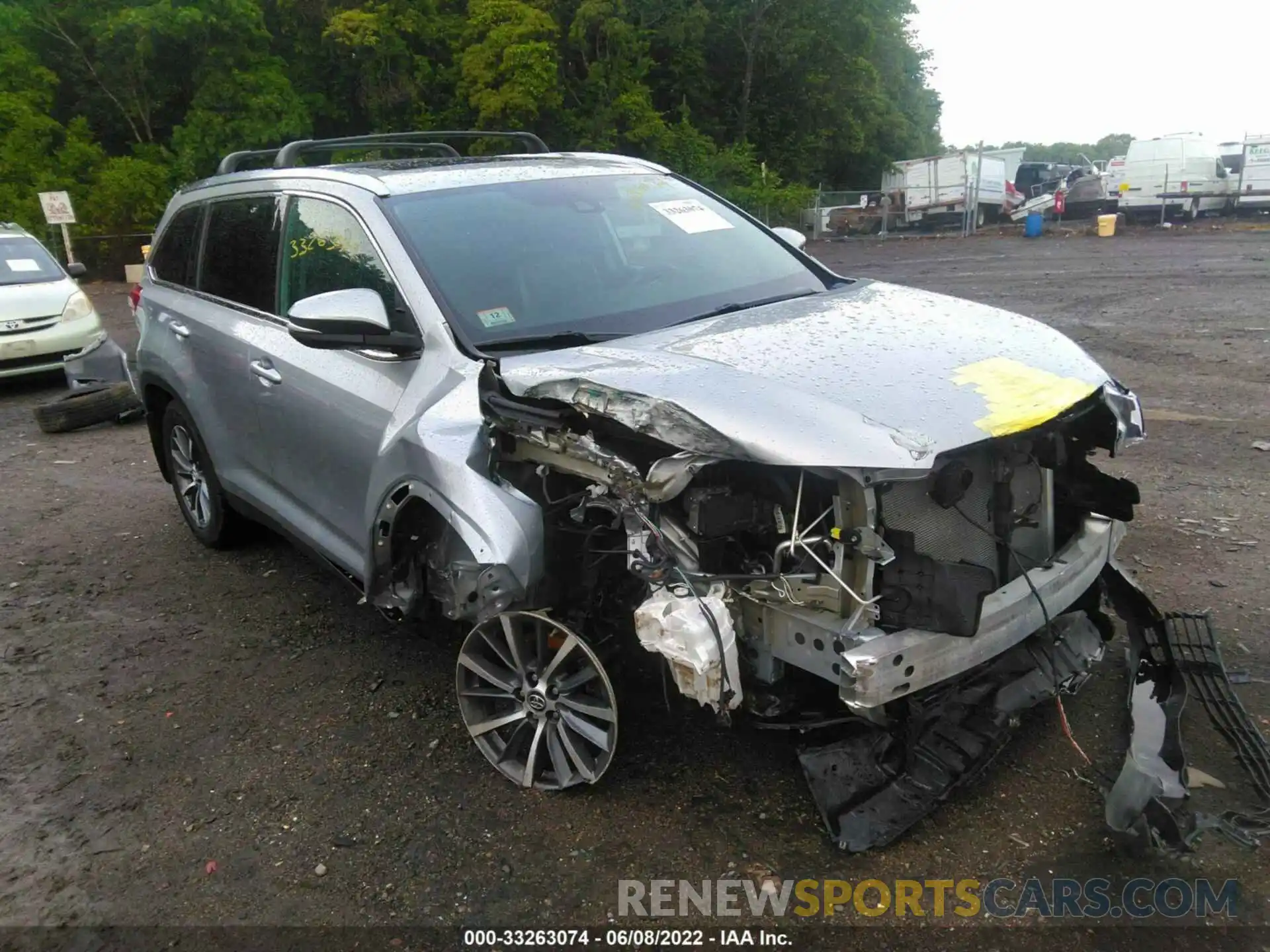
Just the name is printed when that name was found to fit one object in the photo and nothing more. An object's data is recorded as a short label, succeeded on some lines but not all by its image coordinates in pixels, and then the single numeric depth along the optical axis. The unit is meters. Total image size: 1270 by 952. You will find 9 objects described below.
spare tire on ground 8.52
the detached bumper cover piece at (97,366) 9.89
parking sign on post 19.72
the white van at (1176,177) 24.17
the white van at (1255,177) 23.33
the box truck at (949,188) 26.97
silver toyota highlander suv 2.54
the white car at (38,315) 10.14
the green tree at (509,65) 31.83
